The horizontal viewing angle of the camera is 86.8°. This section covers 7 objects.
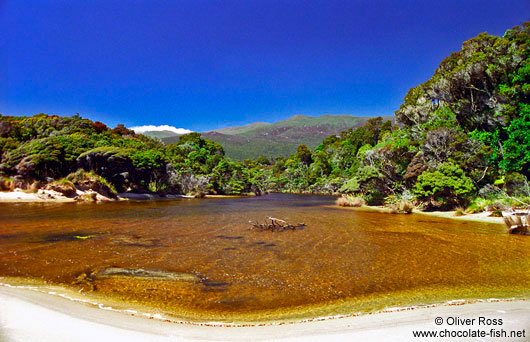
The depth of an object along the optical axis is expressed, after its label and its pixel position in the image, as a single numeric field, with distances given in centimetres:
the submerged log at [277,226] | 1610
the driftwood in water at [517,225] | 1357
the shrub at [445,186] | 2147
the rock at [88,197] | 3453
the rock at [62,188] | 3378
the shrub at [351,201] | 3167
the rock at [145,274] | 792
